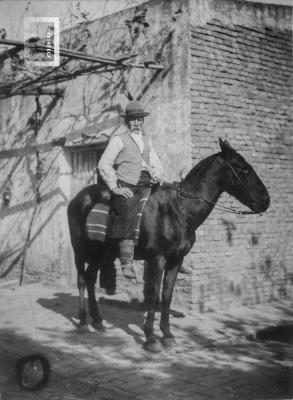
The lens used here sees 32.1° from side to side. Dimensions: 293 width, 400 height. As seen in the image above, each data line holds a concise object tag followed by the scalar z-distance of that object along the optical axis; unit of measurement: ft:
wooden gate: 31.48
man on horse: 19.49
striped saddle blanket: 20.56
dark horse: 19.42
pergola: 22.36
